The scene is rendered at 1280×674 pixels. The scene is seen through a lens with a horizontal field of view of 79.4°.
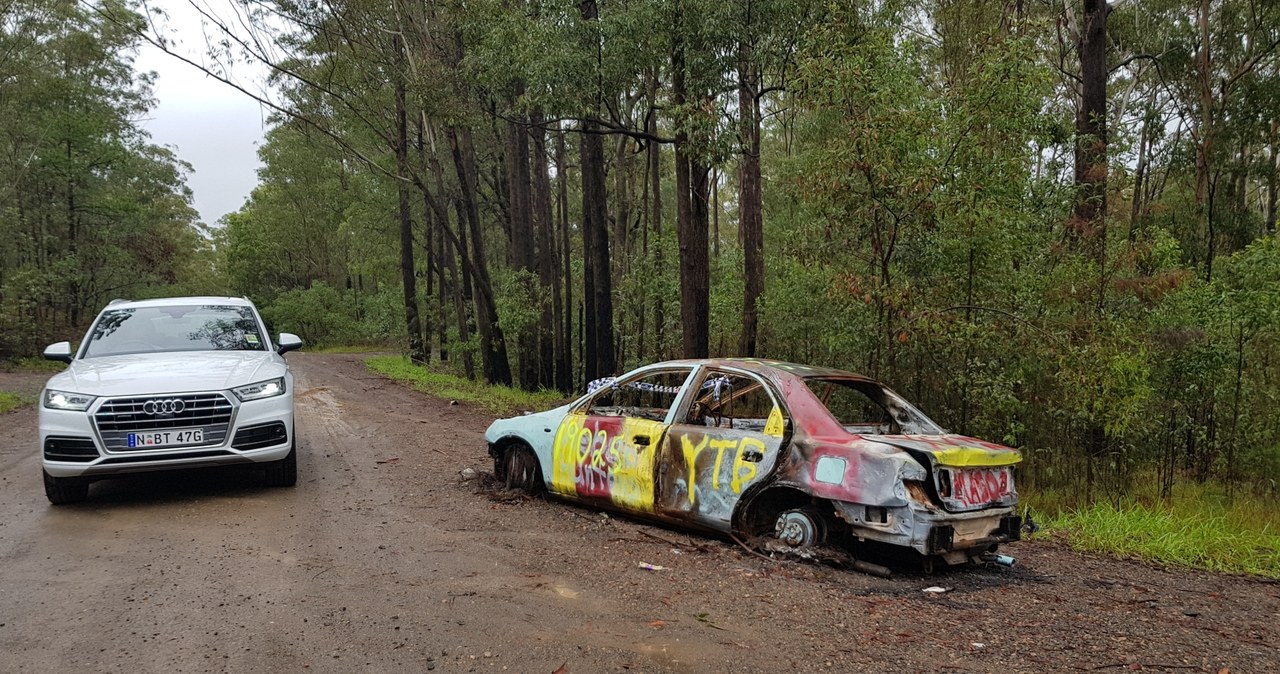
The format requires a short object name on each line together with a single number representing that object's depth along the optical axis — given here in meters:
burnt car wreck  4.84
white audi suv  6.07
